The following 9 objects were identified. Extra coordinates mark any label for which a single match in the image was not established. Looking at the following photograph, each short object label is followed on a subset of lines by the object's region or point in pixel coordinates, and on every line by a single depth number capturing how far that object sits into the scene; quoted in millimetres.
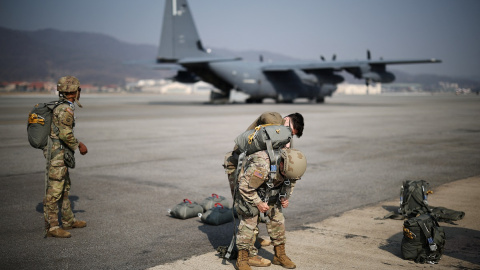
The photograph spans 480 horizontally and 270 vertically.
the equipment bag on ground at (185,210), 7383
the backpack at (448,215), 7230
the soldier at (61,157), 6500
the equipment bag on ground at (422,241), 5547
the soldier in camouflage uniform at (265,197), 5047
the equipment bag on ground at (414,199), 7391
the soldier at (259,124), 5367
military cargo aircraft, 40538
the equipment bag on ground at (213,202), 7652
